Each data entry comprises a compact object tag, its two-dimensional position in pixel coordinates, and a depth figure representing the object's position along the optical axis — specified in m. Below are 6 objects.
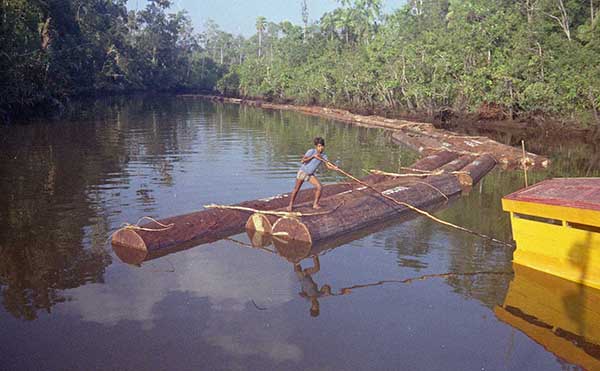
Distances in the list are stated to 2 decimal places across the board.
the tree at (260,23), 104.08
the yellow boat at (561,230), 8.28
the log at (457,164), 17.55
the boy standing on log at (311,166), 10.66
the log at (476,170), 16.83
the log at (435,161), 18.45
